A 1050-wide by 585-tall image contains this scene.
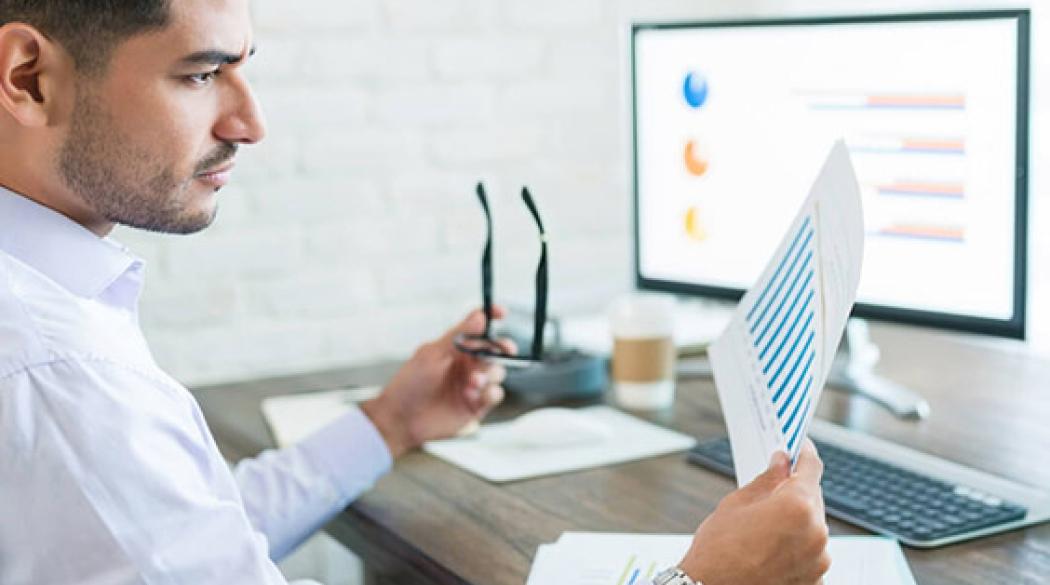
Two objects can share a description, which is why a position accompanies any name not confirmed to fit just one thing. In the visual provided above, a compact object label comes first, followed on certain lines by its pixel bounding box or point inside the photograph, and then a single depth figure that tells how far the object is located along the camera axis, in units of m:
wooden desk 1.22
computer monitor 1.52
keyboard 1.25
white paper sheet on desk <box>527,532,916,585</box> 1.16
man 0.98
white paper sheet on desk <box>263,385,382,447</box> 1.70
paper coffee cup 1.73
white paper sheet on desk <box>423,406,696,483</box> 1.50
